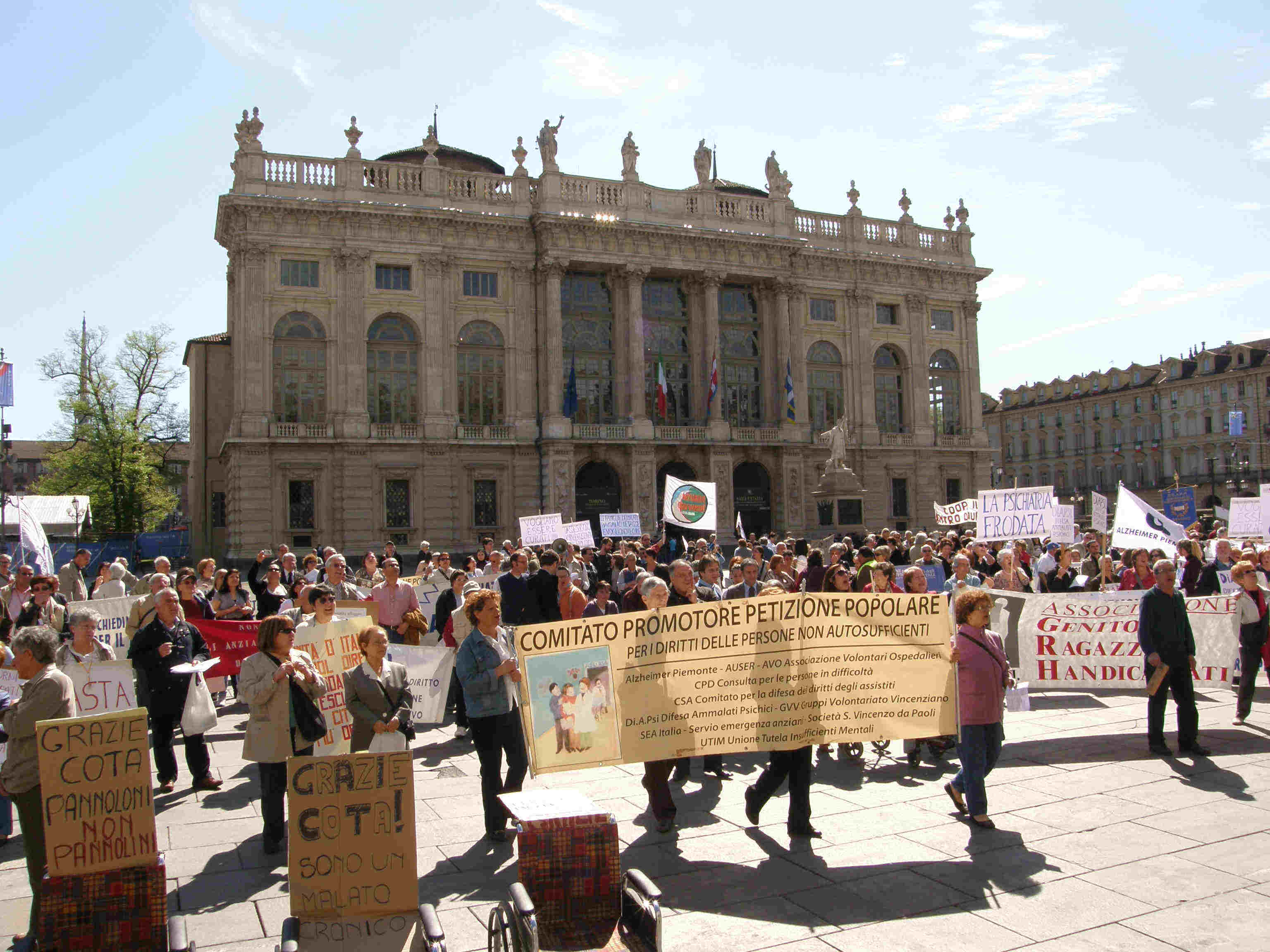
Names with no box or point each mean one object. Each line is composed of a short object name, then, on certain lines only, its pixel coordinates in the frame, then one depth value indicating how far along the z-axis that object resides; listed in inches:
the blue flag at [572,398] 1590.8
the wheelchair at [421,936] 185.5
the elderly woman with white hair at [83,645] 340.2
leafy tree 2198.6
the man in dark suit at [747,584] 455.5
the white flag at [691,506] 828.6
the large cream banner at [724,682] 299.3
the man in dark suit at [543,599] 483.2
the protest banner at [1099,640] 456.1
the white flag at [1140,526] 662.5
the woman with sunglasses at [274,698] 310.0
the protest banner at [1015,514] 754.2
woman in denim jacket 318.0
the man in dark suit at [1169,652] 400.5
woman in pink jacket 320.5
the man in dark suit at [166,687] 384.2
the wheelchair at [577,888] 203.6
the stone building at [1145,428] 3201.3
